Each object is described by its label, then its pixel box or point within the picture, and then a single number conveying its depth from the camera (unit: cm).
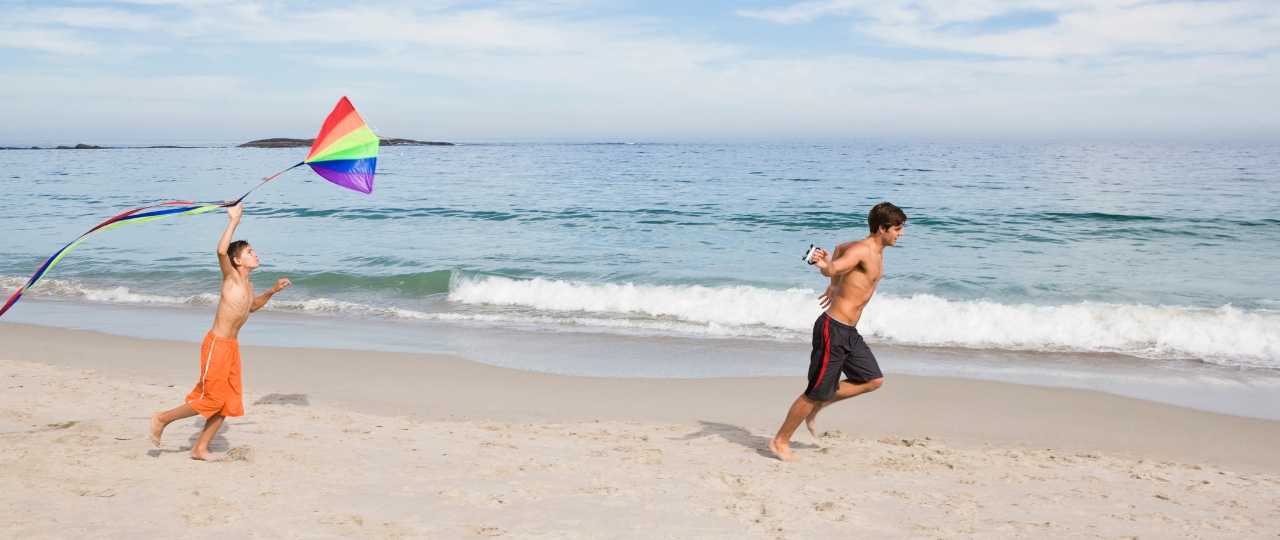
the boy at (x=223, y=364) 442
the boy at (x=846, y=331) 464
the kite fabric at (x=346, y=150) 500
